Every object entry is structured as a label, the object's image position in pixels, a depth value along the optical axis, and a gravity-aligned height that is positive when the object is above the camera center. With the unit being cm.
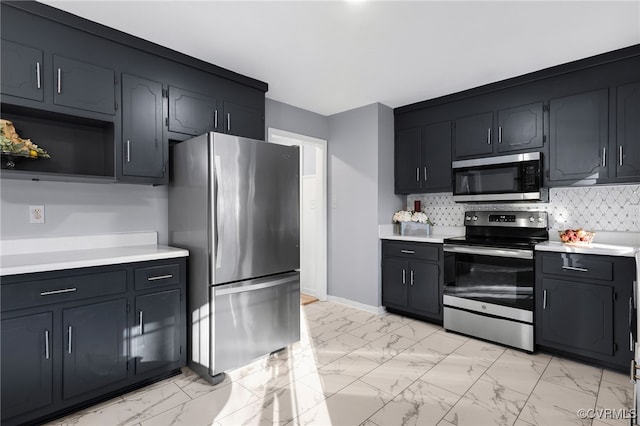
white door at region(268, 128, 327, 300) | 434 -3
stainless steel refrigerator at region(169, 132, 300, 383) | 238 -23
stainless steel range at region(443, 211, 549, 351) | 287 -62
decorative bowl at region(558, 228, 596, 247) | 280 -23
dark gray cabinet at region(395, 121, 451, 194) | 368 +60
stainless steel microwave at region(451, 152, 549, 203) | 304 +31
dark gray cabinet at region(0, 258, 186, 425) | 178 -75
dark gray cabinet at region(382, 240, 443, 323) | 343 -74
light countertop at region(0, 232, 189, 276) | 187 -28
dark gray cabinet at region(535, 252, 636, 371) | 242 -75
